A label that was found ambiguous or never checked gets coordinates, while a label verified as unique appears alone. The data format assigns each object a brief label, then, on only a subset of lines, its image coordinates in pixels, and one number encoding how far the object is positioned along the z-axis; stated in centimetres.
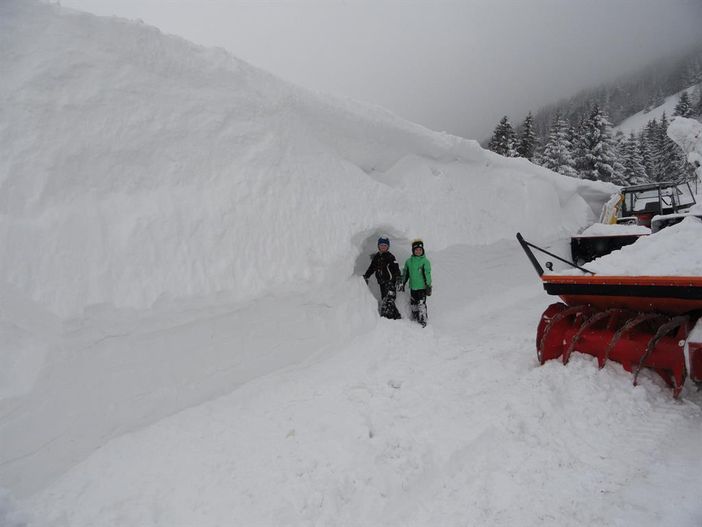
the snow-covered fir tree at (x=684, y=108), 5843
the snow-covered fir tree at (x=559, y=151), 3139
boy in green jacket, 650
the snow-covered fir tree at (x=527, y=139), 3098
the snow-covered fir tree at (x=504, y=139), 3017
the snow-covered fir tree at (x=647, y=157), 4377
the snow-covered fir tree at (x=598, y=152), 3011
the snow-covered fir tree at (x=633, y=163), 3888
